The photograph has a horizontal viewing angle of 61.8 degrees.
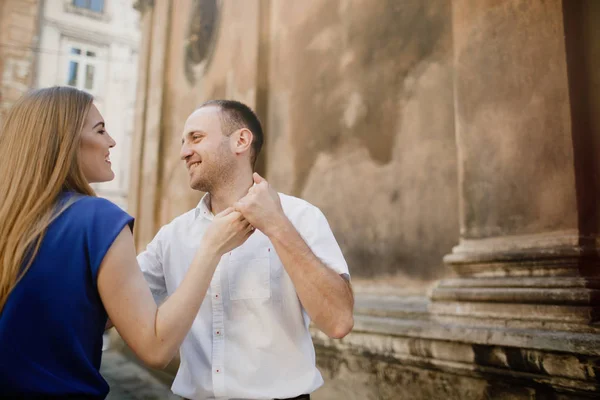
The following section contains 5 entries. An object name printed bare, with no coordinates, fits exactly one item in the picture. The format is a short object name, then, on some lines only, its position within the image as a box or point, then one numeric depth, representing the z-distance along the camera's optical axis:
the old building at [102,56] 19.30
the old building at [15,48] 15.21
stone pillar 2.32
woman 1.26
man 1.68
